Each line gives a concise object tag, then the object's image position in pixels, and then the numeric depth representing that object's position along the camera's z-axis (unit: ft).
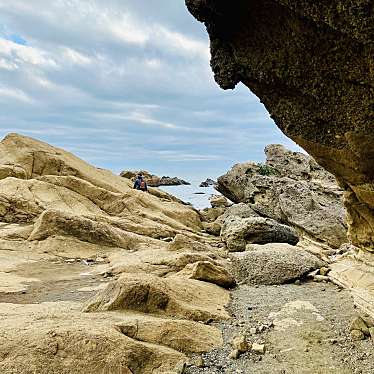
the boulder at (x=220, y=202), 136.46
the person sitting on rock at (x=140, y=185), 111.86
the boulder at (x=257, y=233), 60.03
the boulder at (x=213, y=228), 90.16
